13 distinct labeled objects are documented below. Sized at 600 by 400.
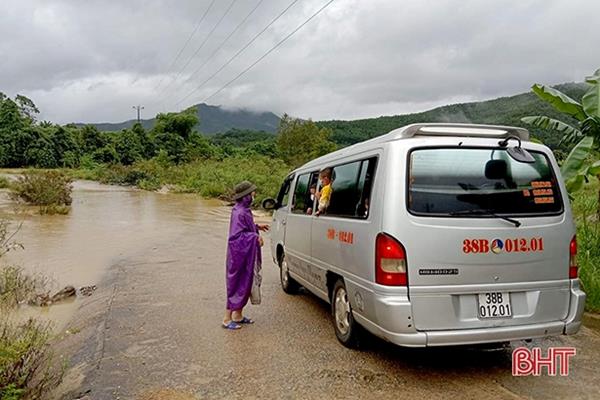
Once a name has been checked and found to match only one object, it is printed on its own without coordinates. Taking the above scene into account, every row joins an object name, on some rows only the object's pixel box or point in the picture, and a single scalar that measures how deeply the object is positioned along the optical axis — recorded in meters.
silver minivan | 3.80
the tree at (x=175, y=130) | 58.34
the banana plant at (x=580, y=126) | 6.66
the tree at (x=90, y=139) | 64.75
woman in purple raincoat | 5.48
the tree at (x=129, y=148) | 61.78
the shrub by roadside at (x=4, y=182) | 33.38
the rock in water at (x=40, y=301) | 7.99
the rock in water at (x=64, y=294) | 8.27
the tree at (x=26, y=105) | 73.94
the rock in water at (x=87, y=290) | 8.63
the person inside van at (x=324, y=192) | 5.42
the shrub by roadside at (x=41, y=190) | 23.41
